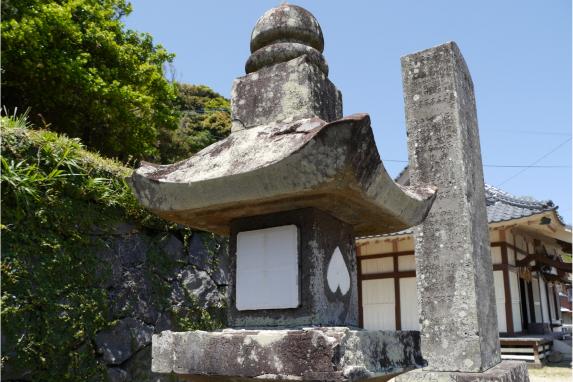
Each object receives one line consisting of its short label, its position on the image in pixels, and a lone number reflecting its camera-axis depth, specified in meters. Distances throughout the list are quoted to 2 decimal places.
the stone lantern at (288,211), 1.98
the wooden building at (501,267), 10.83
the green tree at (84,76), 9.25
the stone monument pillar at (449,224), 4.53
